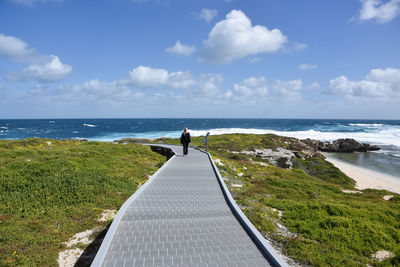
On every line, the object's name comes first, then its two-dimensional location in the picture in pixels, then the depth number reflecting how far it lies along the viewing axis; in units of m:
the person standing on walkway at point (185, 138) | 18.33
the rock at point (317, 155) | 33.00
